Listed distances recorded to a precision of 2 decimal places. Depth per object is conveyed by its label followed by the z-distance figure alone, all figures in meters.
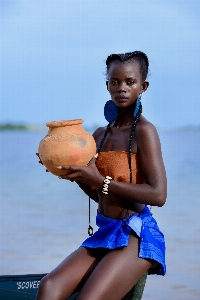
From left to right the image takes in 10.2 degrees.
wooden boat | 6.69
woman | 4.65
